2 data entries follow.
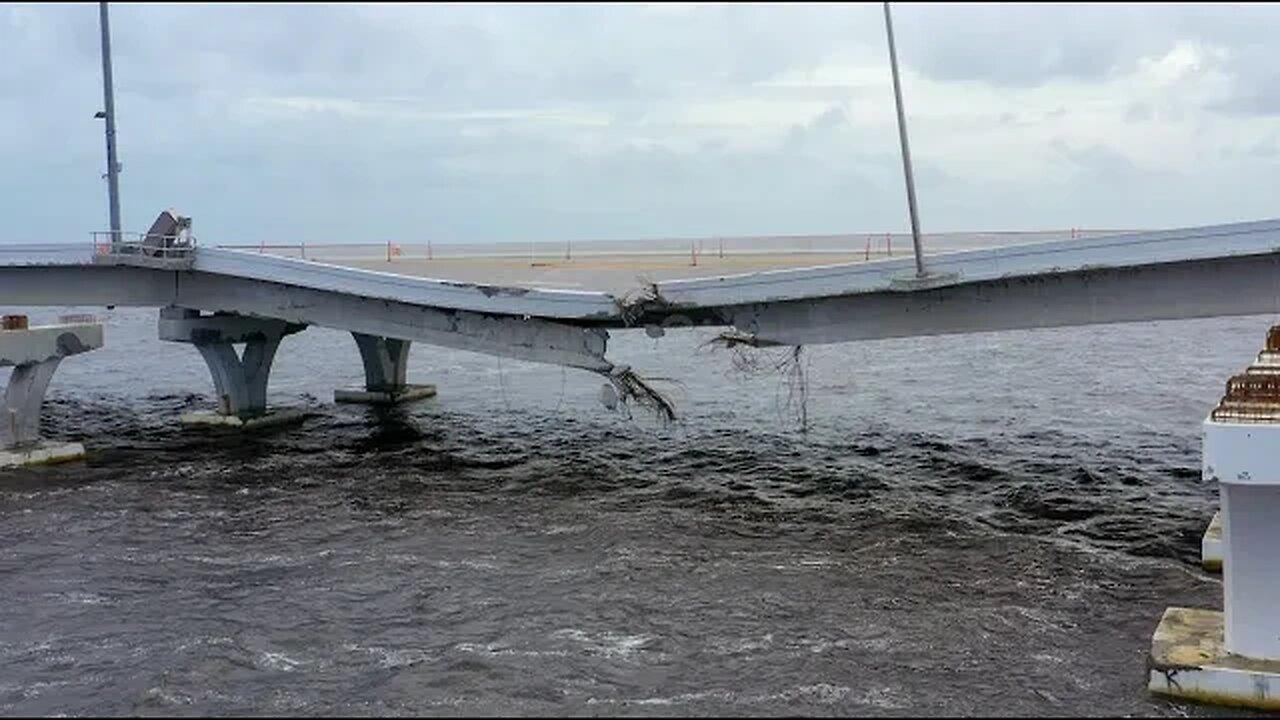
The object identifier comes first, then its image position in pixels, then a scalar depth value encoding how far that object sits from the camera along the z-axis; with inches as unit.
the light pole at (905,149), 902.4
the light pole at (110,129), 1425.9
